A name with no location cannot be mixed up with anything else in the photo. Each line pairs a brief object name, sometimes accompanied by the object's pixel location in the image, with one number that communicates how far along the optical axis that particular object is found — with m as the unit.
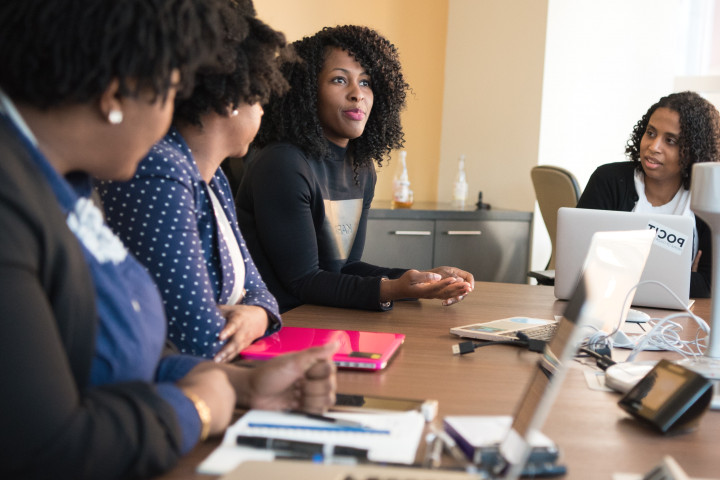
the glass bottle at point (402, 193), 4.05
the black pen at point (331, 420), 0.96
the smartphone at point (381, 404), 1.03
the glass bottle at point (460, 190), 4.32
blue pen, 0.94
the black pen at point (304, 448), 0.87
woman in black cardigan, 2.92
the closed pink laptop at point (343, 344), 1.31
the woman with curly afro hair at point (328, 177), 1.93
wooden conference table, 0.96
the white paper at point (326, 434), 0.87
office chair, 3.57
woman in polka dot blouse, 1.28
